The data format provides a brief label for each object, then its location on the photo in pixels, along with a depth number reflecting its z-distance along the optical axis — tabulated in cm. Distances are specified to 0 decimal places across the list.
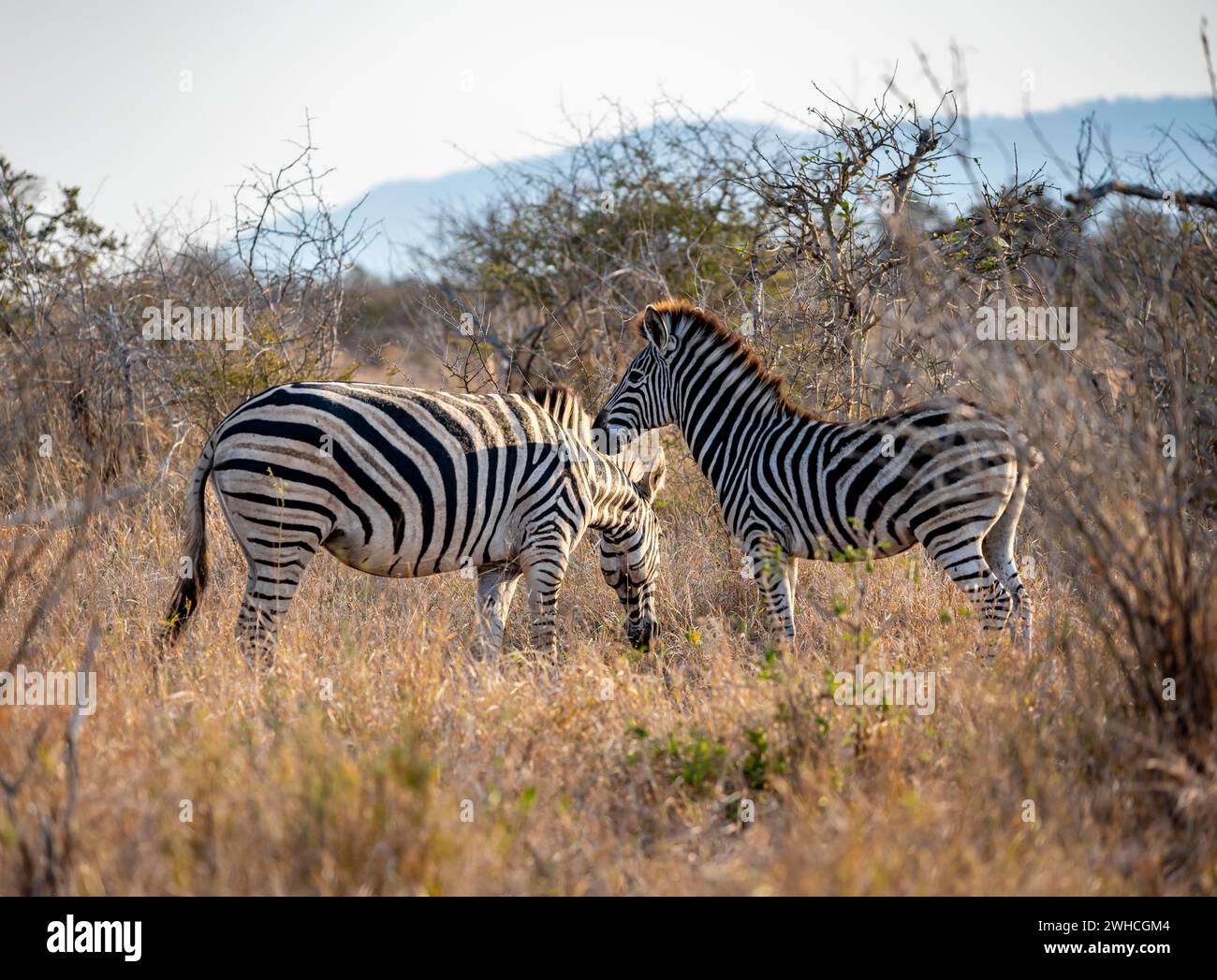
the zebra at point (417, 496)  977
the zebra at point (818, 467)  1057
